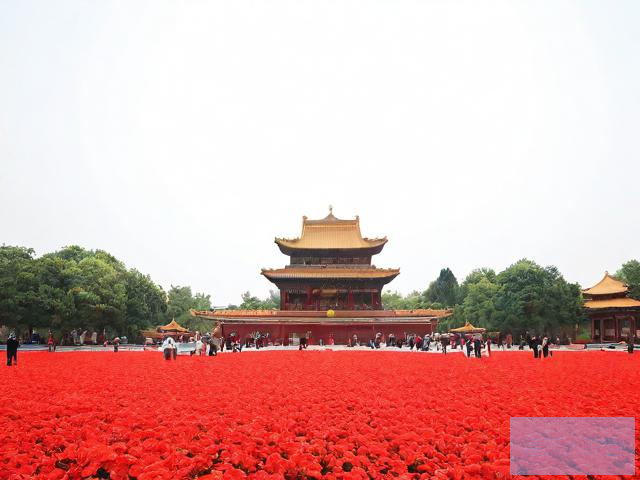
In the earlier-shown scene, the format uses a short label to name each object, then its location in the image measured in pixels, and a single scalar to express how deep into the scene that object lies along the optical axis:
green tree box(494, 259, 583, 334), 43.31
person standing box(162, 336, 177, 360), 21.16
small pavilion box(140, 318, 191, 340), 46.41
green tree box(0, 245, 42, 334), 35.66
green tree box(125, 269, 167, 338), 45.16
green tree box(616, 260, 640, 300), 50.62
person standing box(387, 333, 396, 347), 37.72
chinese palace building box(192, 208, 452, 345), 39.88
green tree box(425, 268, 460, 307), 77.25
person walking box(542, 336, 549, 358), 22.61
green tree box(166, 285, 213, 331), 64.81
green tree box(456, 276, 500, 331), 46.94
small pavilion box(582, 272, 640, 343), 45.28
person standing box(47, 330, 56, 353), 31.19
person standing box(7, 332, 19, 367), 17.89
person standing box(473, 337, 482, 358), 23.69
